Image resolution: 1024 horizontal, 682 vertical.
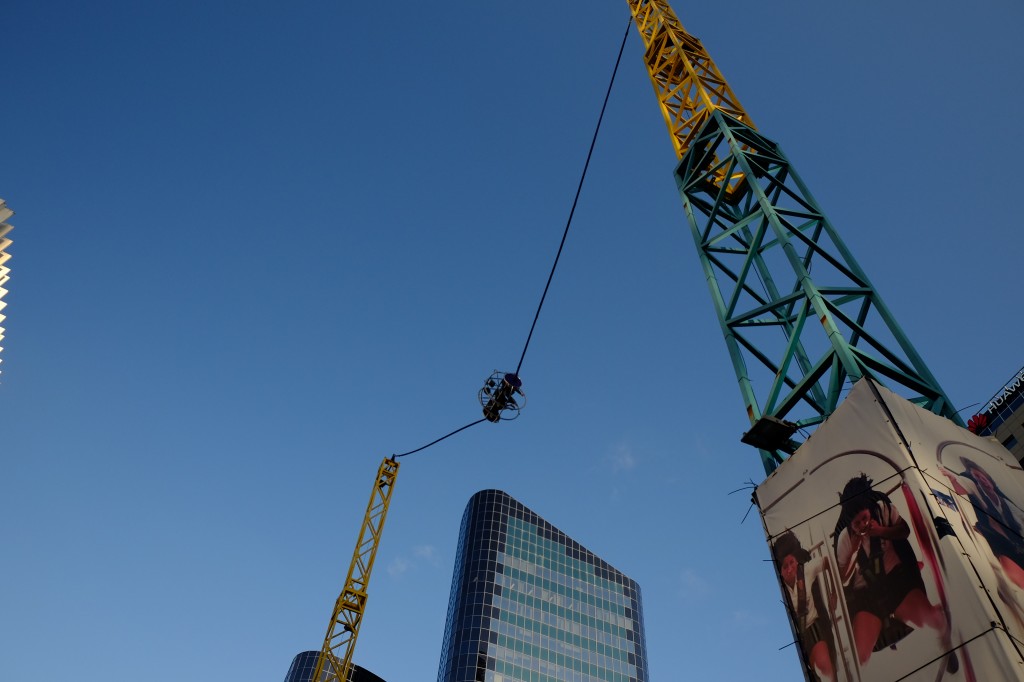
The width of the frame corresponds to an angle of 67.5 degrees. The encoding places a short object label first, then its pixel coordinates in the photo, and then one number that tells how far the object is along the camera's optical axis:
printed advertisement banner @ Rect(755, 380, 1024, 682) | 12.93
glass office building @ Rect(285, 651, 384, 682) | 137.75
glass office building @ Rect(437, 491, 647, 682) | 104.50
